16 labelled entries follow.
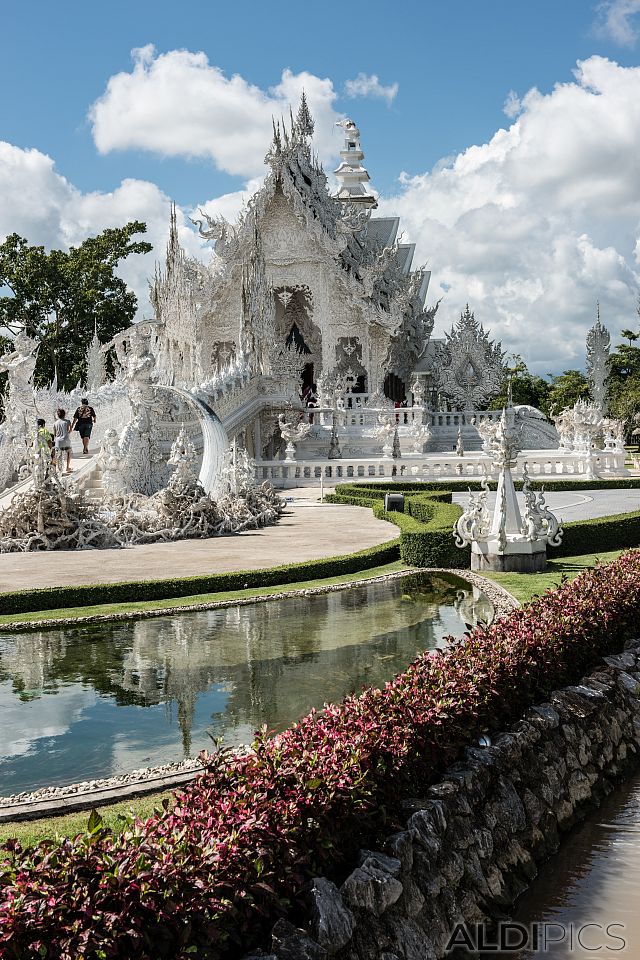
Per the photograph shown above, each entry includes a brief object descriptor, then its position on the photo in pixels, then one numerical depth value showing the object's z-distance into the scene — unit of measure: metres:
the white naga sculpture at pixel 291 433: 25.55
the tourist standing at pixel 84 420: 19.56
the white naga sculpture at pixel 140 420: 15.59
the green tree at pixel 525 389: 58.79
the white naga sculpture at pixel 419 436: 27.16
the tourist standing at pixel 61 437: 16.55
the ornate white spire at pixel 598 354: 33.12
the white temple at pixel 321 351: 25.20
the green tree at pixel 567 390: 54.28
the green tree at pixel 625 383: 40.97
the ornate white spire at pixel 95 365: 32.93
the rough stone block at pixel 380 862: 3.38
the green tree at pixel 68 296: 37.53
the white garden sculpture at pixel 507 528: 9.92
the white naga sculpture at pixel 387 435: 24.98
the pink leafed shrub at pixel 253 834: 2.54
